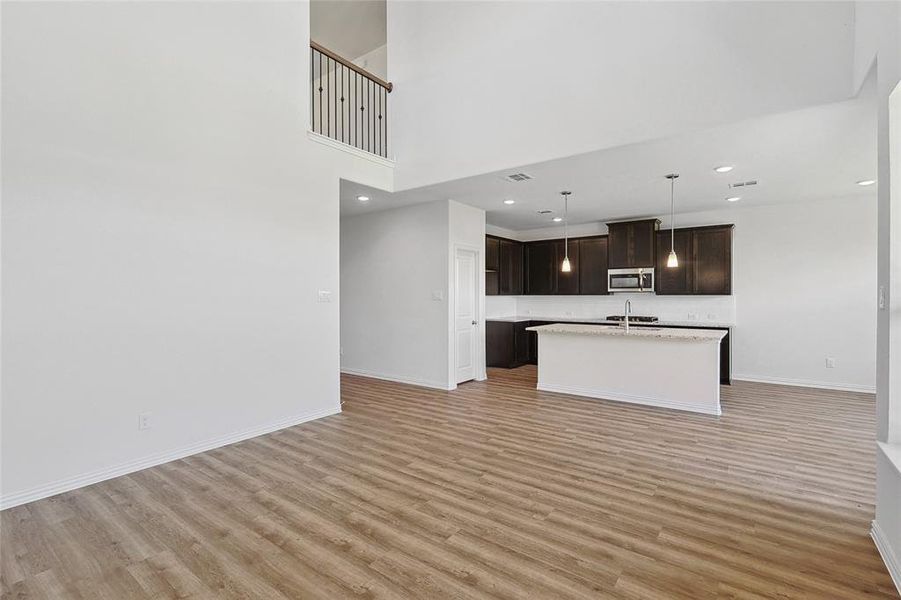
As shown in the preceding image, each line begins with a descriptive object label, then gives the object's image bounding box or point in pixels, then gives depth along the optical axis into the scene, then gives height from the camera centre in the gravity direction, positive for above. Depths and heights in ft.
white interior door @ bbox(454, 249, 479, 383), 20.52 -0.83
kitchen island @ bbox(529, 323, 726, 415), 15.76 -2.71
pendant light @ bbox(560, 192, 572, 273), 18.88 +3.57
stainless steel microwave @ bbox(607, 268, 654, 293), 23.24 +0.86
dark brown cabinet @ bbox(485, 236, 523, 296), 25.50 +1.83
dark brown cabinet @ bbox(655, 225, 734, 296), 21.45 +1.62
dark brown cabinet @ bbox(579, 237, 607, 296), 25.27 +1.77
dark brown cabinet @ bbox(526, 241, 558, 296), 27.30 +1.83
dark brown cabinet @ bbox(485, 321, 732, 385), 25.43 -2.82
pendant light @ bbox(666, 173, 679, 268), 15.94 +3.88
